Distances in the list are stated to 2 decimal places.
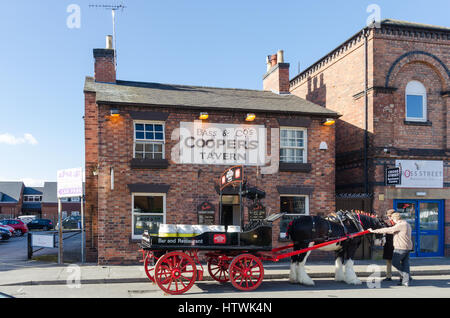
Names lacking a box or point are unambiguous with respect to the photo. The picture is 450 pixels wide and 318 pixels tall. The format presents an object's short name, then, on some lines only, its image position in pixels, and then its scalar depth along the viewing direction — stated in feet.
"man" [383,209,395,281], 38.14
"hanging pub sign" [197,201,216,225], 45.91
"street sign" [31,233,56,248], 47.21
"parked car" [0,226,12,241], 88.20
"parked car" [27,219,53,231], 148.55
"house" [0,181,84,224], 207.31
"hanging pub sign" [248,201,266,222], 40.94
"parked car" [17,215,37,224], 169.02
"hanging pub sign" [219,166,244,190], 33.83
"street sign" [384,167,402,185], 48.74
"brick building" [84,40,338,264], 44.11
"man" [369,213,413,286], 35.78
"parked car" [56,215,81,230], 126.58
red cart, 30.58
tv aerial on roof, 56.99
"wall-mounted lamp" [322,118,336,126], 49.44
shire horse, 35.35
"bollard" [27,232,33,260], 49.19
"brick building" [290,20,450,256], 51.49
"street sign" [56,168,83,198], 45.80
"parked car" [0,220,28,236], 112.04
